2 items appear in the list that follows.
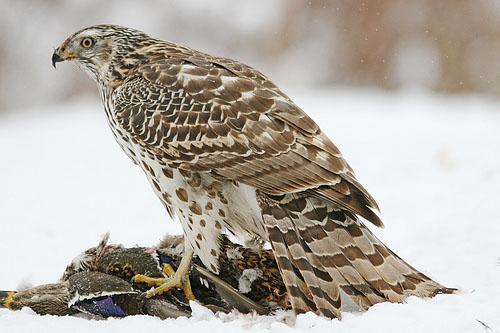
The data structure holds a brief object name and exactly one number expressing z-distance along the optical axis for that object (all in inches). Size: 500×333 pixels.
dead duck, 380.5
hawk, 363.6
